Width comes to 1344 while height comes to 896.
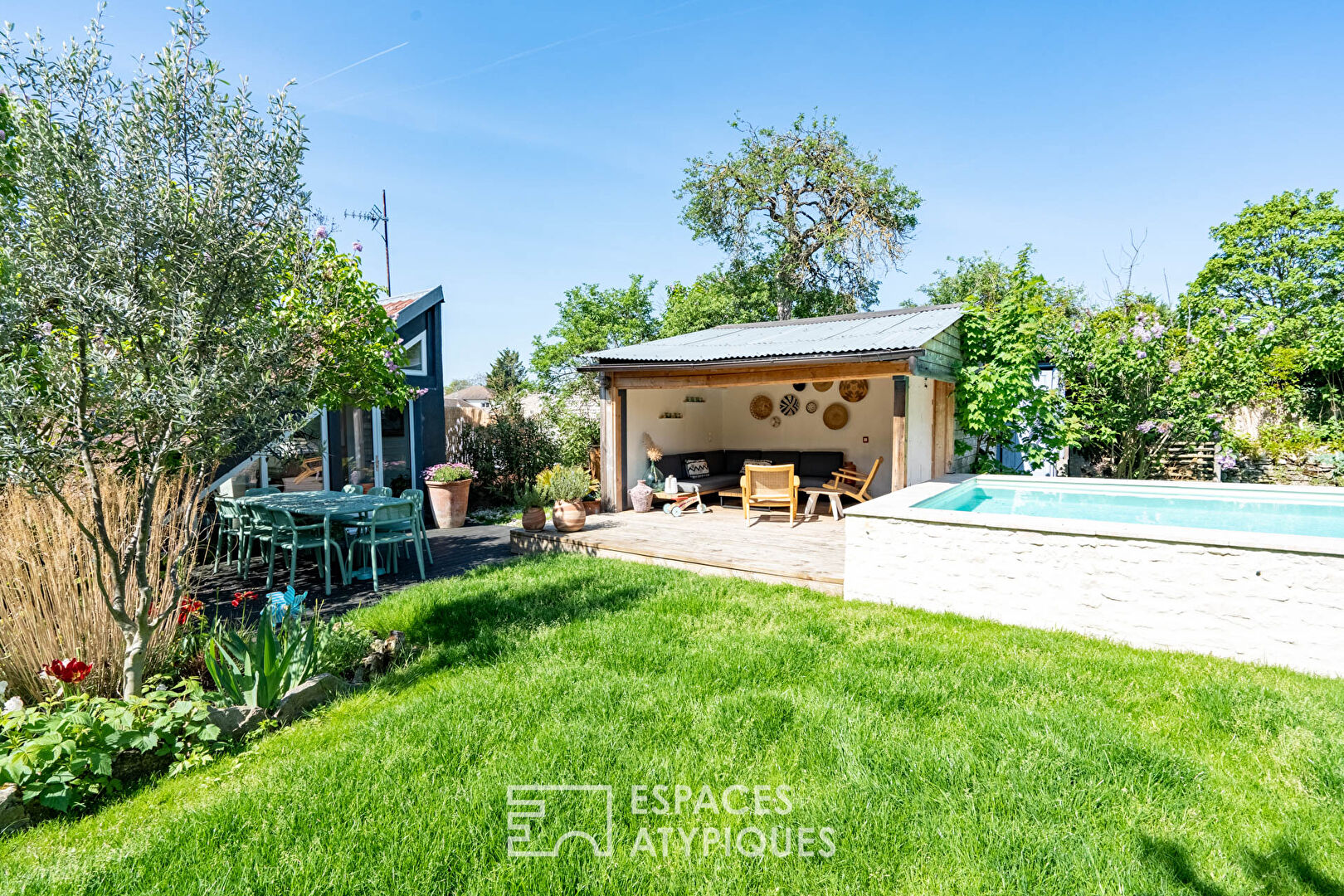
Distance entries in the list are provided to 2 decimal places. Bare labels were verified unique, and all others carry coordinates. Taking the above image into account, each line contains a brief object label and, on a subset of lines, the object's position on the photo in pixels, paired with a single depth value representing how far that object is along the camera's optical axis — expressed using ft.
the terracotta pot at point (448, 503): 33.32
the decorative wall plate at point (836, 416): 42.91
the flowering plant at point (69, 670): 9.91
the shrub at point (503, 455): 39.73
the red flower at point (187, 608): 13.00
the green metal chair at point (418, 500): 22.66
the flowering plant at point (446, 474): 33.17
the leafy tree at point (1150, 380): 34.81
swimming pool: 13.85
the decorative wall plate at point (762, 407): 45.54
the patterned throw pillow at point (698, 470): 39.19
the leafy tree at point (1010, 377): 32.14
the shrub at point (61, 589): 10.93
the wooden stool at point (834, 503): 31.53
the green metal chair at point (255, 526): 21.04
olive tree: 9.14
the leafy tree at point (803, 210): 67.51
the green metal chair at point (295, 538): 20.06
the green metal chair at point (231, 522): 22.24
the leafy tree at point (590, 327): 65.51
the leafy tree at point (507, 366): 131.51
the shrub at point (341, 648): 13.50
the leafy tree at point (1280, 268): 71.26
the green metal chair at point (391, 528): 21.07
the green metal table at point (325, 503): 21.18
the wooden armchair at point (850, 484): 31.15
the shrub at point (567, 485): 31.04
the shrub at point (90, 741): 8.87
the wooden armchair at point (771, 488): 29.60
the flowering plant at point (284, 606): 13.47
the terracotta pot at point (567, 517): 27.86
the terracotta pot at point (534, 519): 27.63
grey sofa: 37.83
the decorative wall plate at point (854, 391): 41.06
